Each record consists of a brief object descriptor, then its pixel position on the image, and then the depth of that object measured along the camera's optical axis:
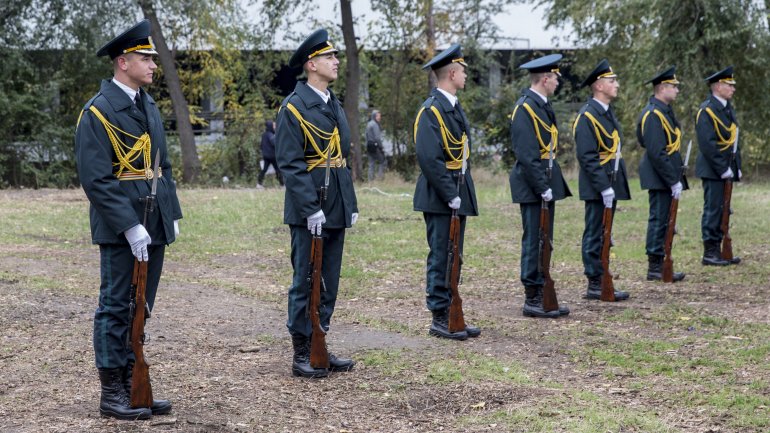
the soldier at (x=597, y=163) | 9.69
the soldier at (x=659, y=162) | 10.70
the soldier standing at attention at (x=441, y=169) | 7.80
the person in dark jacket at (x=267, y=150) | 23.77
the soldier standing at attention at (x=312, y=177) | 6.65
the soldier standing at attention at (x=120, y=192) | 5.62
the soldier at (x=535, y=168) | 8.73
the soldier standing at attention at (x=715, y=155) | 11.79
